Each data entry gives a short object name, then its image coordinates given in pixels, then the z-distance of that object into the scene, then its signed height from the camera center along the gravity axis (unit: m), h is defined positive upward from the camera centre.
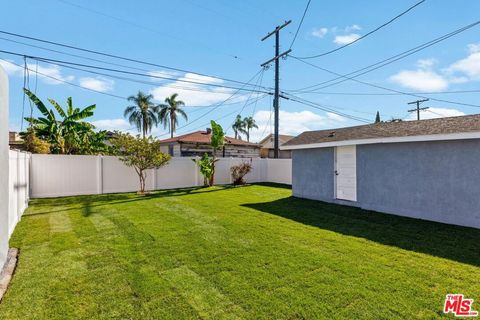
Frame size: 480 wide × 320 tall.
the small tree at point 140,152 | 12.49 +0.42
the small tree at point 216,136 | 16.22 +1.50
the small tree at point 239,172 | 16.92 -0.73
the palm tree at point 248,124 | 53.88 +7.40
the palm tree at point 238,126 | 53.59 +6.95
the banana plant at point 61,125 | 14.12 +1.98
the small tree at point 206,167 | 15.47 -0.37
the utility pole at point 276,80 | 18.70 +5.76
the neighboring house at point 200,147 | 25.23 +1.43
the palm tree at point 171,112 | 35.22 +6.50
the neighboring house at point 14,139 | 18.06 +1.94
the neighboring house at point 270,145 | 33.83 +2.49
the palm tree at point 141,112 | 33.22 +6.22
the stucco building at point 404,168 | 7.01 -0.28
